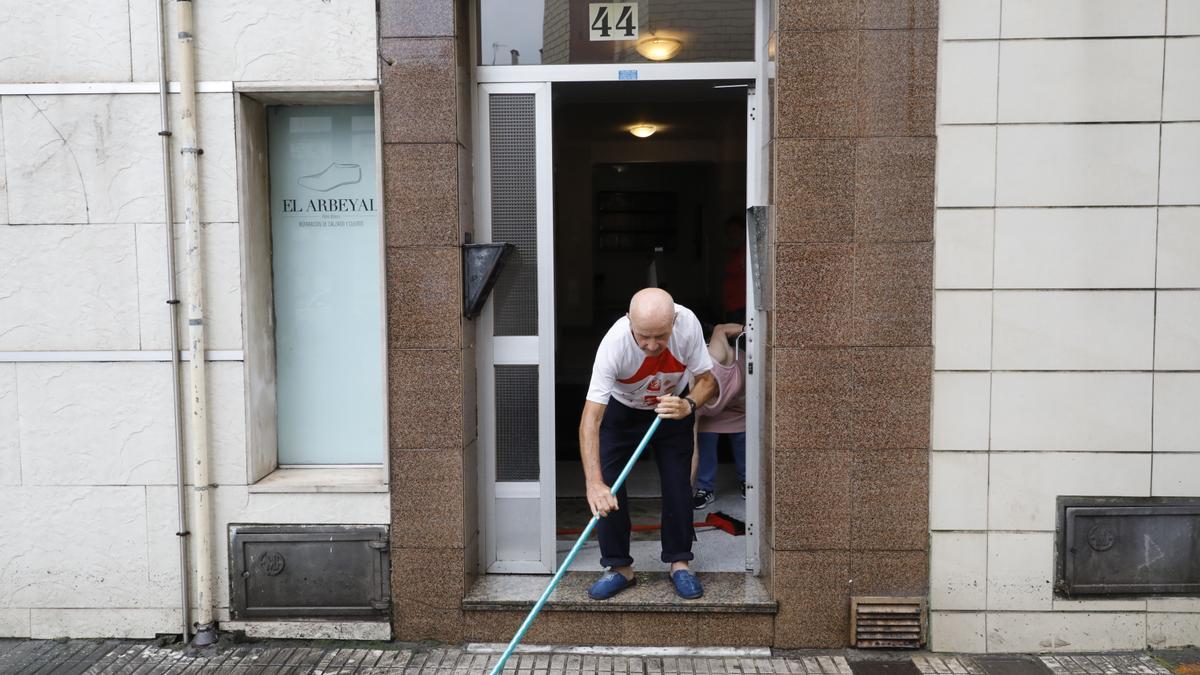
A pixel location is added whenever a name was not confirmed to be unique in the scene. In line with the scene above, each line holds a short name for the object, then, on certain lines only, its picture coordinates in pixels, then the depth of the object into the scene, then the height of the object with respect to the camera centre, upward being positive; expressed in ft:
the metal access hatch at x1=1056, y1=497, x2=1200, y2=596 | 14.10 -4.48
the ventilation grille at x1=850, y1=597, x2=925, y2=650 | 14.10 -5.75
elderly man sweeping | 12.81 -2.13
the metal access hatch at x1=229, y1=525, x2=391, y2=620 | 14.73 -5.06
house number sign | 15.76 +5.20
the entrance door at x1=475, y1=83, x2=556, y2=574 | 15.46 -0.91
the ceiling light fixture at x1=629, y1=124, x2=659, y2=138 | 30.89 +6.06
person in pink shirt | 19.22 -3.04
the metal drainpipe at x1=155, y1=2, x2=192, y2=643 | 14.25 -0.28
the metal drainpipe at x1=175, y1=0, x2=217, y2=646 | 14.16 -0.83
